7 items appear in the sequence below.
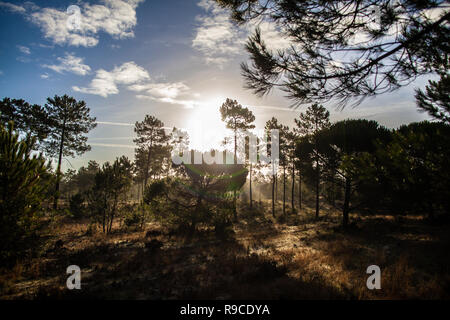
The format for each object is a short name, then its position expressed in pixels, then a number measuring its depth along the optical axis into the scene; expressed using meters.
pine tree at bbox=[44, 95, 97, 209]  20.95
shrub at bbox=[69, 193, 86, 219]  21.64
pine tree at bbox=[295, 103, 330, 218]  23.45
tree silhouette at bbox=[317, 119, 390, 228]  14.38
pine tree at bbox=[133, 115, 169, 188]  30.84
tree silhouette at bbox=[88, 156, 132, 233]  14.99
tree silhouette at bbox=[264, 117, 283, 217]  27.33
